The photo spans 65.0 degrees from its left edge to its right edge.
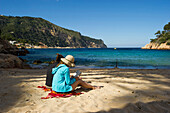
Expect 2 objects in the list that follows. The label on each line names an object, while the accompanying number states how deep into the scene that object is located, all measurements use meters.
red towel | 4.47
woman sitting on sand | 4.38
